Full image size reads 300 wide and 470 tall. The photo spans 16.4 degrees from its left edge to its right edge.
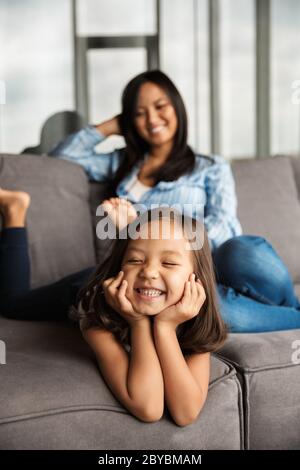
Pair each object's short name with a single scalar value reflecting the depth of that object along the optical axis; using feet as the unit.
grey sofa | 5.20
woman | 6.83
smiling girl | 5.40
